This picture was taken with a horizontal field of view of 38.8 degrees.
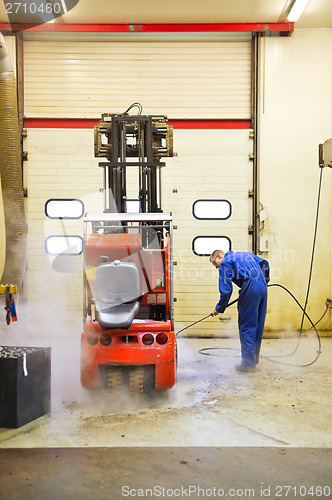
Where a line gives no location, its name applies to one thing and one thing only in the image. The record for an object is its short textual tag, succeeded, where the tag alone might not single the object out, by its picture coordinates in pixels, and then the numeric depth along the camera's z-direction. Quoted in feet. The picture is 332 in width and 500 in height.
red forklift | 14.70
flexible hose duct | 22.09
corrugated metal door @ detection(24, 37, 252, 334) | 26.91
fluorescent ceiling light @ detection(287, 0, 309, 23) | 24.14
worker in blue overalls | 18.95
